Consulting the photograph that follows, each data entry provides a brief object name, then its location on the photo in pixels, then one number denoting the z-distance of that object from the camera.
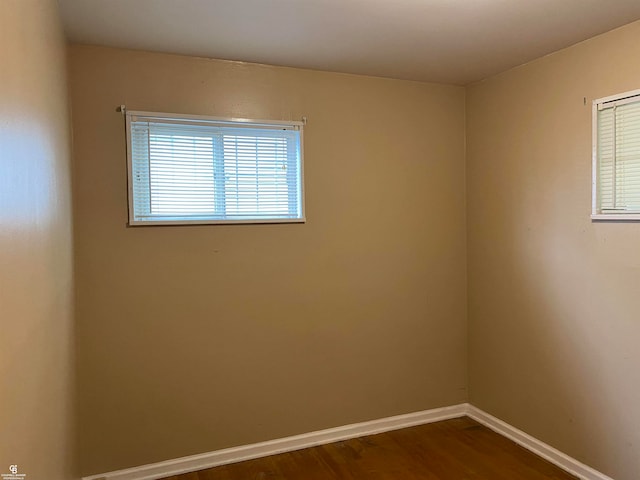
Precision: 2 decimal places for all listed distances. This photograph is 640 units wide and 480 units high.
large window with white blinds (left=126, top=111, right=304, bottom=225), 2.57
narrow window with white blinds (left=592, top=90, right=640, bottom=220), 2.24
